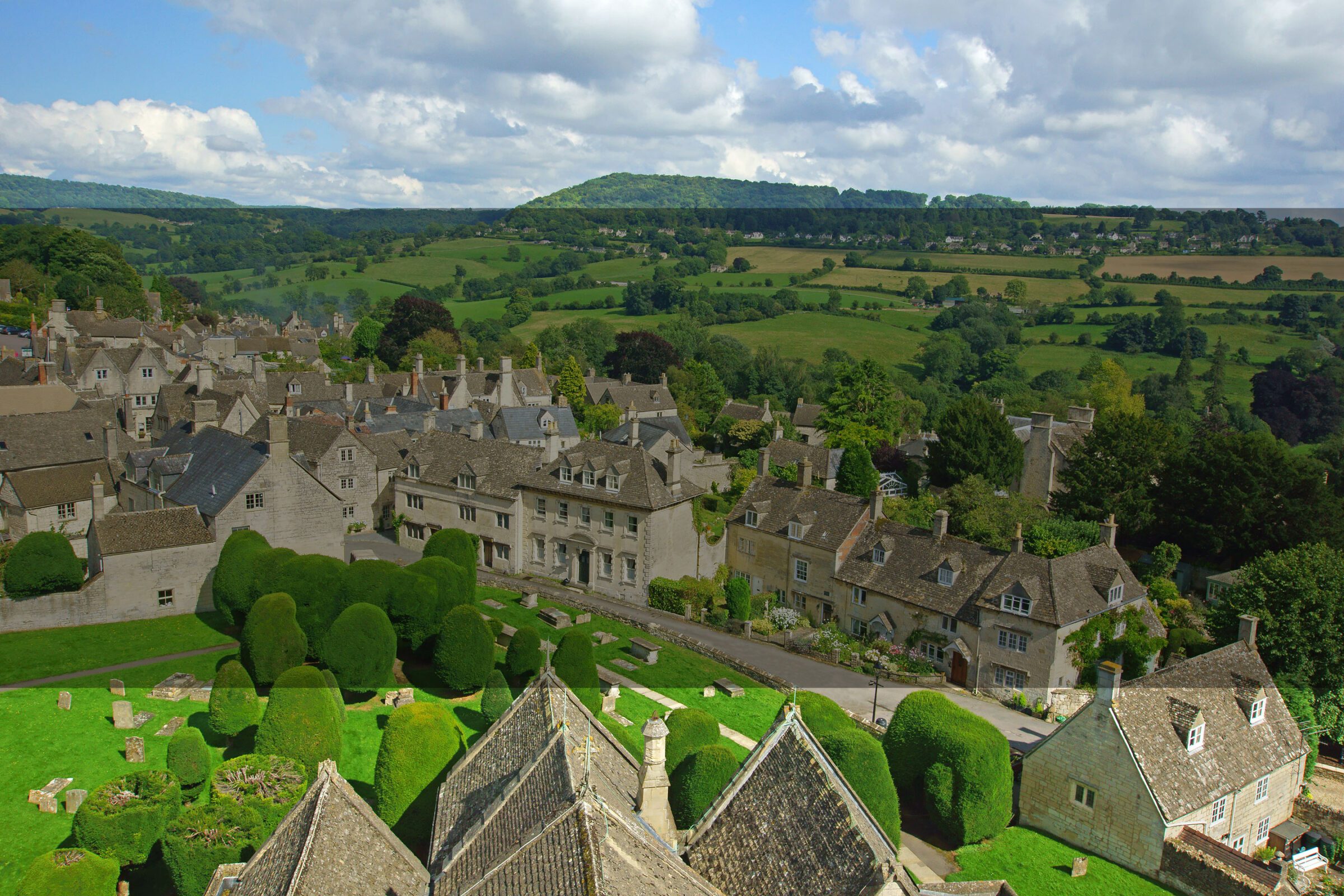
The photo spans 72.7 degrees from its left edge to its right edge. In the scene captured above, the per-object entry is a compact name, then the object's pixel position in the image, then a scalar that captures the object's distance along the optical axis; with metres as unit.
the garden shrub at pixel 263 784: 23.67
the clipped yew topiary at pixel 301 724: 27.08
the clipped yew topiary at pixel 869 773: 27.09
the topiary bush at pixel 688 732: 28.12
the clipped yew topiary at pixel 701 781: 25.34
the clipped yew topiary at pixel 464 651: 35.09
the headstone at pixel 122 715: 31.45
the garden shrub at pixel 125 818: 22.80
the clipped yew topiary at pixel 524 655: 35.19
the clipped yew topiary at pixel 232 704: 29.97
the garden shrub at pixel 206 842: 21.73
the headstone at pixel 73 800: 26.17
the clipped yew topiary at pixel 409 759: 23.66
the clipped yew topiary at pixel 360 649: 33.69
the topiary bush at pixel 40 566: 39.34
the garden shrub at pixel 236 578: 39.56
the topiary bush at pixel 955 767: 29.56
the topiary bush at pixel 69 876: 20.33
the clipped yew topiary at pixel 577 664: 33.88
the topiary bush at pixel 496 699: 30.22
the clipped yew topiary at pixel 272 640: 33.97
